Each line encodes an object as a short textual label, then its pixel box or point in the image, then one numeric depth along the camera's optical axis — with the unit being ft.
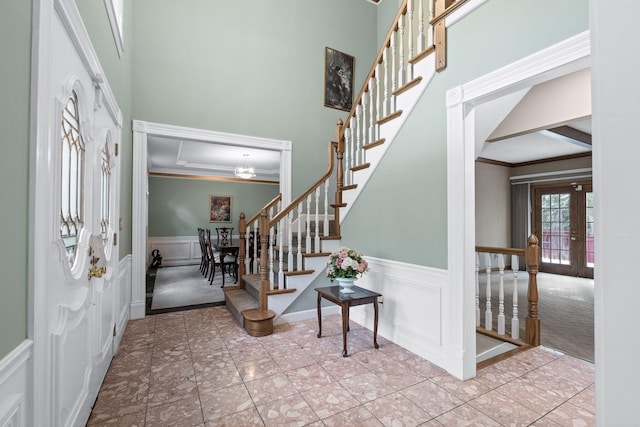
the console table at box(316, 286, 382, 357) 8.89
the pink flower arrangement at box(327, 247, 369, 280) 9.77
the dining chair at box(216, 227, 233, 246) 19.92
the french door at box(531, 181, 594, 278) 20.90
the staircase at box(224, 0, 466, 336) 8.99
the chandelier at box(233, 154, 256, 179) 21.98
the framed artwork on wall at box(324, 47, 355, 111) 16.94
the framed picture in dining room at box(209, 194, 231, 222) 28.48
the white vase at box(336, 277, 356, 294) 9.80
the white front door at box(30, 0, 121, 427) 3.71
